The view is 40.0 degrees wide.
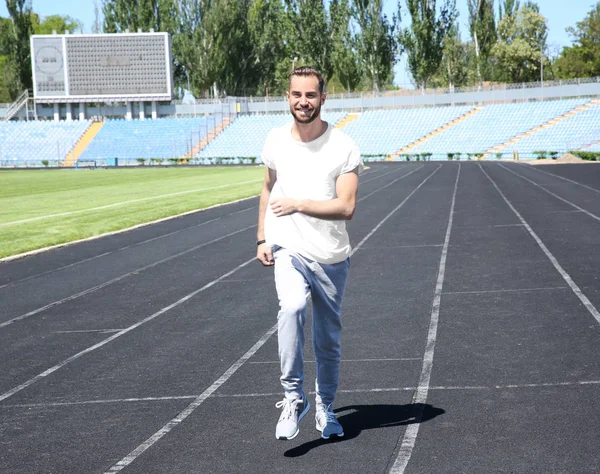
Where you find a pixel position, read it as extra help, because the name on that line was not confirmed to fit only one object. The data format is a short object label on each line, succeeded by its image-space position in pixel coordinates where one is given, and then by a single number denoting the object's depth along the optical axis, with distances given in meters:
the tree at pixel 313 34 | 81.81
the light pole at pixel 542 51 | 90.75
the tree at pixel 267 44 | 88.62
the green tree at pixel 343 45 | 80.69
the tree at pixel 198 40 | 83.00
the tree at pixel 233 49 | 83.00
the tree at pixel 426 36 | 78.25
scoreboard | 80.50
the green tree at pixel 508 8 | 90.25
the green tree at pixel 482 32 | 80.75
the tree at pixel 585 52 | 93.69
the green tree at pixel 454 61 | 84.10
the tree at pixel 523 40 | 90.25
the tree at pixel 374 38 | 79.31
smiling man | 4.58
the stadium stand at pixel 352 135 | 65.69
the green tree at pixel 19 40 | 85.69
